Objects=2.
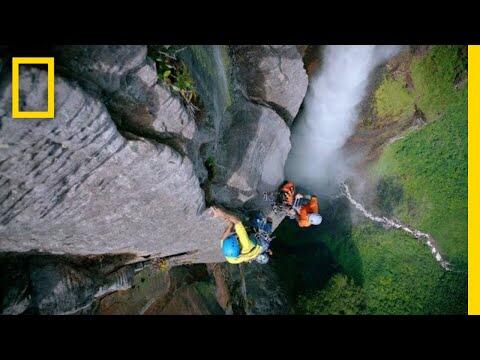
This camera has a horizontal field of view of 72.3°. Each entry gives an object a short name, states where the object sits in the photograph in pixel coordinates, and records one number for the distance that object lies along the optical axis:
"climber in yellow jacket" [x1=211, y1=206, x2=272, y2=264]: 6.64
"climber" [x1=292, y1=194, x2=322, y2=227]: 8.62
